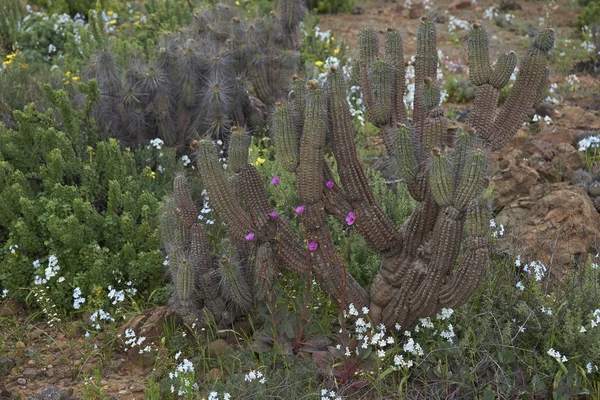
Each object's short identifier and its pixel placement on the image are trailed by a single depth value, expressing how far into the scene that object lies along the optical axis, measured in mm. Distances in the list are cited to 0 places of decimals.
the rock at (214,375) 4043
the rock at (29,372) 4289
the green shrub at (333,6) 11336
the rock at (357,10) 11442
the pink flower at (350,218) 4039
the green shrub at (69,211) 4828
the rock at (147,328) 4344
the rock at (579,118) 7062
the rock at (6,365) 4227
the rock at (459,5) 11492
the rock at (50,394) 3855
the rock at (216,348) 4270
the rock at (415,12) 11109
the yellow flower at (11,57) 7391
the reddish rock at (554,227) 4934
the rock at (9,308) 4887
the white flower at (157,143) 5953
